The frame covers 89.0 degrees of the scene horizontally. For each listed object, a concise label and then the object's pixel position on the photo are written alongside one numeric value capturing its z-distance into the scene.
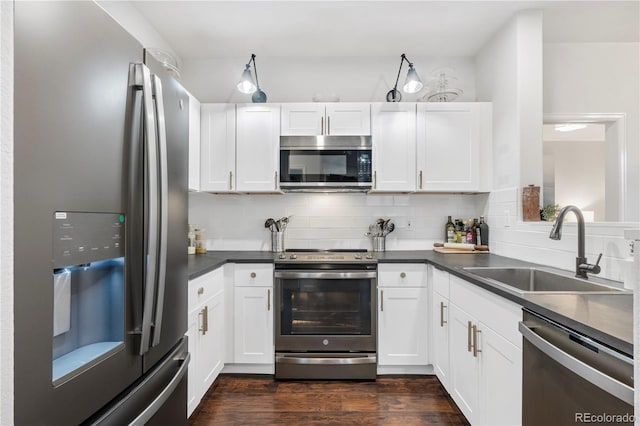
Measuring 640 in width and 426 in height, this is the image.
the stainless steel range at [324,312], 2.42
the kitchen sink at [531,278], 1.66
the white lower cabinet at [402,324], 2.44
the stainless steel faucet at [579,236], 1.61
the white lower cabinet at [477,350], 1.37
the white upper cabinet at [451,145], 2.71
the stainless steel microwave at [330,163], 2.65
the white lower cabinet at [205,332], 1.85
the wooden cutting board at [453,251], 2.71
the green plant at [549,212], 2.22
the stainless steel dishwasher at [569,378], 0.80
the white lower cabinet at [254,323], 2.45
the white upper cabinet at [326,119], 2.70
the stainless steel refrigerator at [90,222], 0.63
